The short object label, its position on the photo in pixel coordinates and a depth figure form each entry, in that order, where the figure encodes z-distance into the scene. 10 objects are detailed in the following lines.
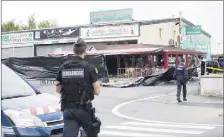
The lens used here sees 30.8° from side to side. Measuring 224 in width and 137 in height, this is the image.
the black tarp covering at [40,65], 26.27
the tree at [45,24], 80.36
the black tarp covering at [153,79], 24.09
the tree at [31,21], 75.75
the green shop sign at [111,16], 46.06
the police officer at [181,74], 15.89
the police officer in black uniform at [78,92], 5.14
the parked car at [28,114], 5.26
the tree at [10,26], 68.83
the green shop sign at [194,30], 36.91
